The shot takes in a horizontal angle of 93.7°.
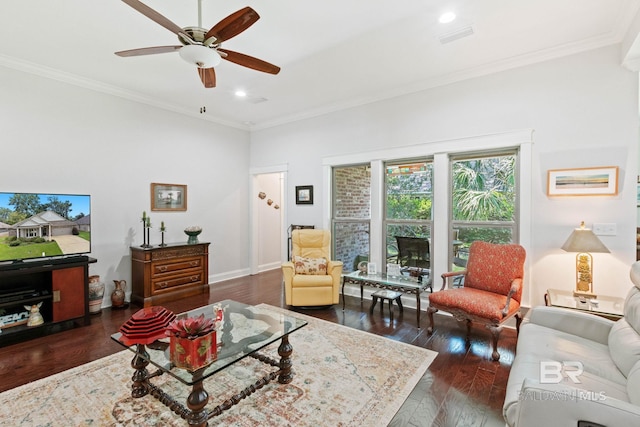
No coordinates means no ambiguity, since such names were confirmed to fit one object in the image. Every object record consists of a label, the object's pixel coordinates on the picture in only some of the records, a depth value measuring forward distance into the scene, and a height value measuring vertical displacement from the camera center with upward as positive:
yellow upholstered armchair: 3.95 -0.91
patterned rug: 1.93 -1.35
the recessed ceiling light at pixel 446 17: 2.60 +1.68
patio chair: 4.24 -0.63
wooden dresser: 4.24 -0.97
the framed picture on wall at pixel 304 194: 5.23 +0.24
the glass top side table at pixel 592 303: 2.57 -0.88
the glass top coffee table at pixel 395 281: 3.49 -0.91
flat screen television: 3.25 -0.21
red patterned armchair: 2.77 -0.88
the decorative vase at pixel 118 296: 4.15 -1.22
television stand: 3.10 -0.96
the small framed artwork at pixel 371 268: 4.16 -0.83
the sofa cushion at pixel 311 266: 4.16 -0.81
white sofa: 1.18 -0.86
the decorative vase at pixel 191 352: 1.75 -0.86
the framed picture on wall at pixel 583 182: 2.97 +0.28
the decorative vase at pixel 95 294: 3.83 -1.11
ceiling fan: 1.92 +1.21
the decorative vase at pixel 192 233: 4.82 -0.41
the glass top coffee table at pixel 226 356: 1.75 -0.96
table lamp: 2.82 -0.40
